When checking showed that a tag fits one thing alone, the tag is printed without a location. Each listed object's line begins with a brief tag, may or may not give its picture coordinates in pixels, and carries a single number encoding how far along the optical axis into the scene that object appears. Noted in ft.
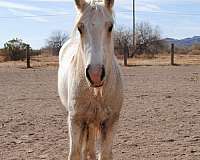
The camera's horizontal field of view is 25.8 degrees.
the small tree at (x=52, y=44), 125.35
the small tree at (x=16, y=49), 112.88
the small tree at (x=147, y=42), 136.67
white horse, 11.92
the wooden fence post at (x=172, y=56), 88.19
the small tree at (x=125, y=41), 103.76
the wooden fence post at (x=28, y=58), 84.91
